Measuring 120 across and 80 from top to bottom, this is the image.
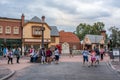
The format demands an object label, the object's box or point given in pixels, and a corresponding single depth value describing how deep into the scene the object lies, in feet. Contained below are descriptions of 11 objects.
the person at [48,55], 34.77
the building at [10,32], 70.00
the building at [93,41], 104.72
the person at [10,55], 34.99
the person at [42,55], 34.85
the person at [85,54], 30.65
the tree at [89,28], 126.91
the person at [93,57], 30.22
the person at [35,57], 36.76
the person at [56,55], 33.79
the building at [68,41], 91.85
